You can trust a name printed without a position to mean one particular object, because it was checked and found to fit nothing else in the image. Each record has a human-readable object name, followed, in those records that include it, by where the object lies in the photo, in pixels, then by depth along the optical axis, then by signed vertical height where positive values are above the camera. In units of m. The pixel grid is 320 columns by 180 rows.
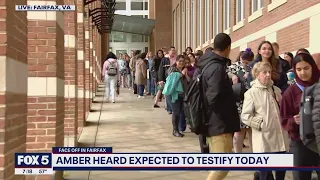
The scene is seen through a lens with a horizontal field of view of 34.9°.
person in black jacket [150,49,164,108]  16.97 +0.80
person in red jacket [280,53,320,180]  4.86 -0.23
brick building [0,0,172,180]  3.81 +0.07
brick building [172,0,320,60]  10.79 +1.85
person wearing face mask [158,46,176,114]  13.21 +0.55
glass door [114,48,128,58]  45.20 +3.16
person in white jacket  5.63 -0.33
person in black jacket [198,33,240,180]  5.03 -0.23
